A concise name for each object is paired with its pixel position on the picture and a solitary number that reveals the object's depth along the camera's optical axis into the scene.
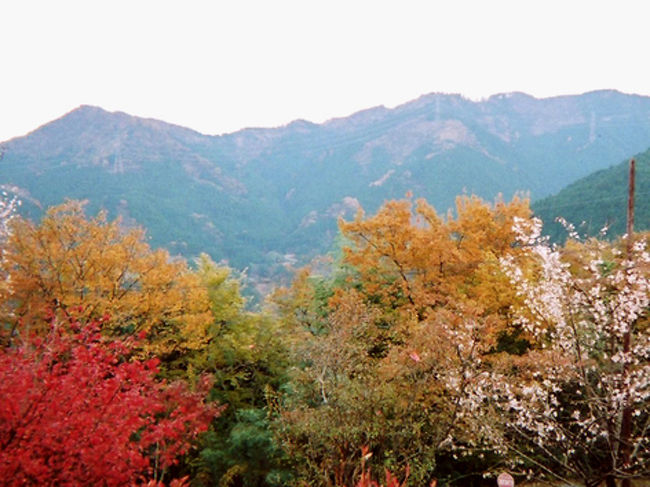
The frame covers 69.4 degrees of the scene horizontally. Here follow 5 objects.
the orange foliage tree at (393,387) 11.14
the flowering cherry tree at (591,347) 9.56
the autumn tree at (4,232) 17.05
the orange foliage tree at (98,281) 18.73
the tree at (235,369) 15.91
